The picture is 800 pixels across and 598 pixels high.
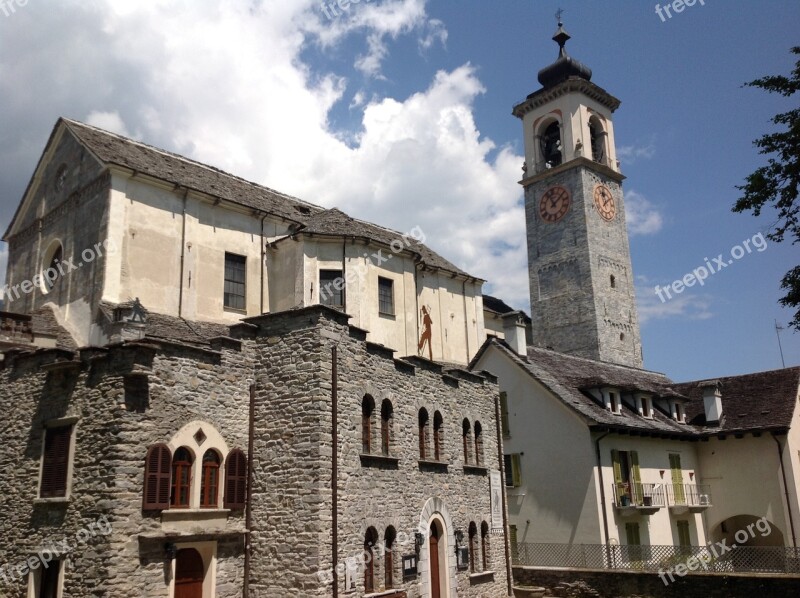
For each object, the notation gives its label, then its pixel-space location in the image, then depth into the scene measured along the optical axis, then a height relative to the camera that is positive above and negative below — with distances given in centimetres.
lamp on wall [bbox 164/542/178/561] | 1658 -101
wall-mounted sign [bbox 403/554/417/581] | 2075 -191
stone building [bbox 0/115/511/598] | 1689 +238
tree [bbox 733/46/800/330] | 1739 +724
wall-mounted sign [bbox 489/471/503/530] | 2619 -11
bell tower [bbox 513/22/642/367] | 5184 +1936
